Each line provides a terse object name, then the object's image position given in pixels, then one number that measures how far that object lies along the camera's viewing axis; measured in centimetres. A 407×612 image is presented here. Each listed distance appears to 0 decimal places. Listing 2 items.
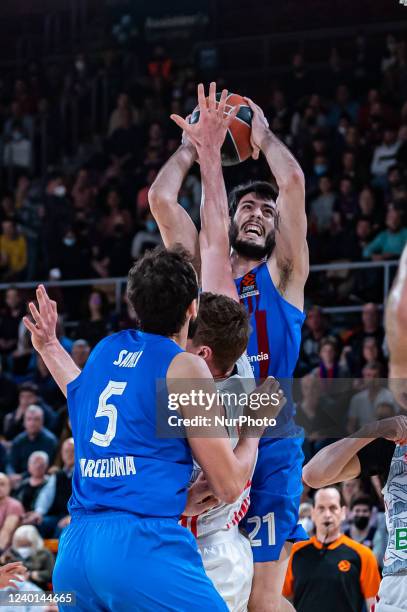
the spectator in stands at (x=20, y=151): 1695
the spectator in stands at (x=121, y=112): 1666
